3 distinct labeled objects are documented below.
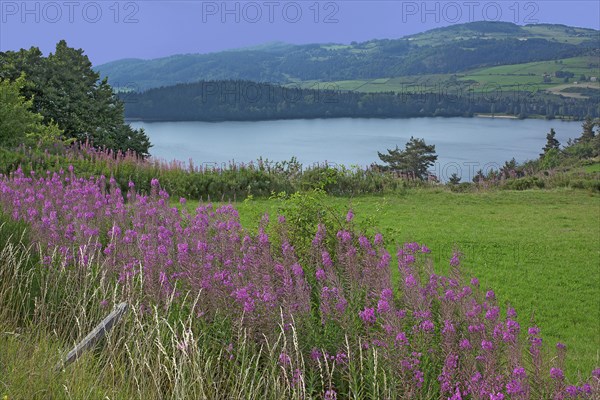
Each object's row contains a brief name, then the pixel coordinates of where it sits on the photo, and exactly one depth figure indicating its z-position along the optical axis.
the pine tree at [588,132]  75.91
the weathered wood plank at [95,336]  3.87
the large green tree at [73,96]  27.70
